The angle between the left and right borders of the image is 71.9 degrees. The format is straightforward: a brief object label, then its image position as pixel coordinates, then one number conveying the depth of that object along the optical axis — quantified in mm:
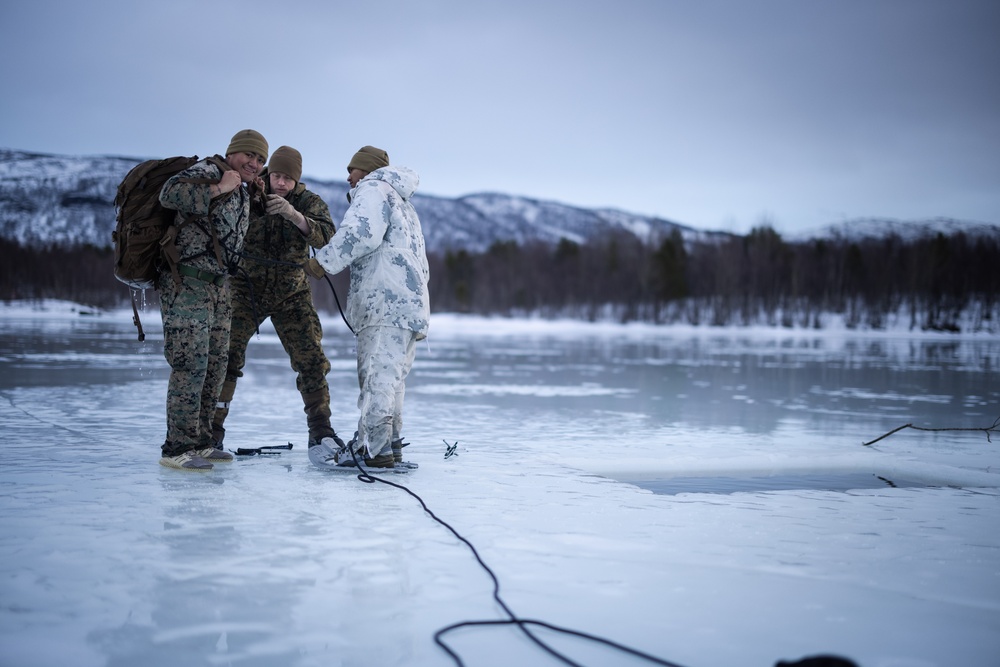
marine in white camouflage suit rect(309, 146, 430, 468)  4121
